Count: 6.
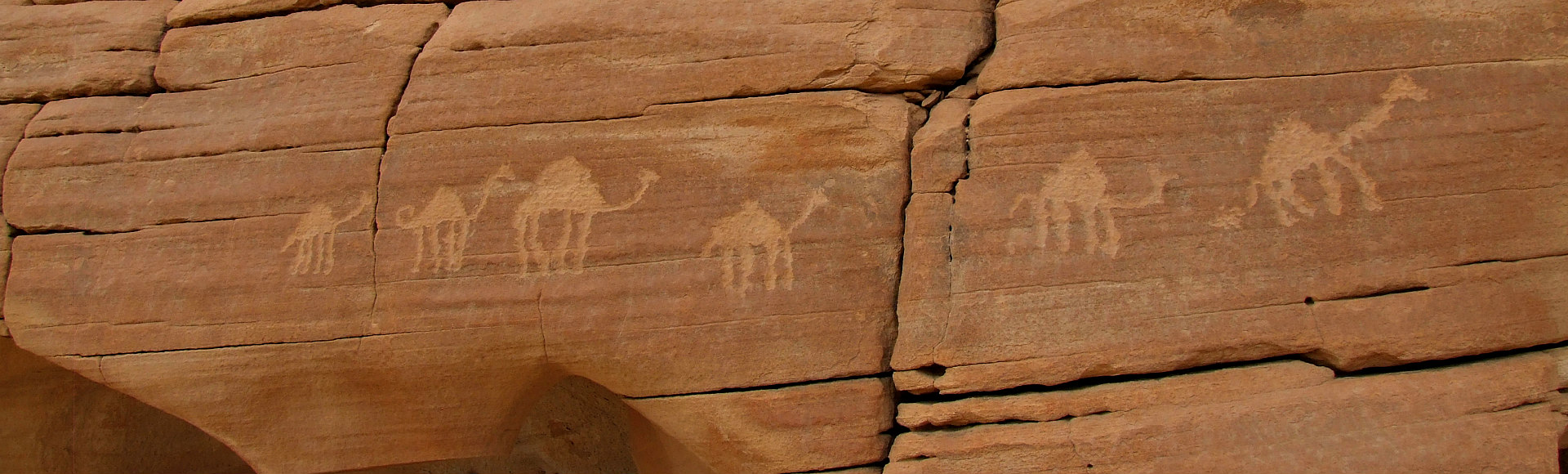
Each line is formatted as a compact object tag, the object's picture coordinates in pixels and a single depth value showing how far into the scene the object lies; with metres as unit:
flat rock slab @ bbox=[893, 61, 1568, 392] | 2.17
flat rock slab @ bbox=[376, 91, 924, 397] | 2.25
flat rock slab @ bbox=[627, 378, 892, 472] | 2.25
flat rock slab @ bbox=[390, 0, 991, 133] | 2.34
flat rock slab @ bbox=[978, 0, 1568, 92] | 2.25
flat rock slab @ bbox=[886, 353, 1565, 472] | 2.09
